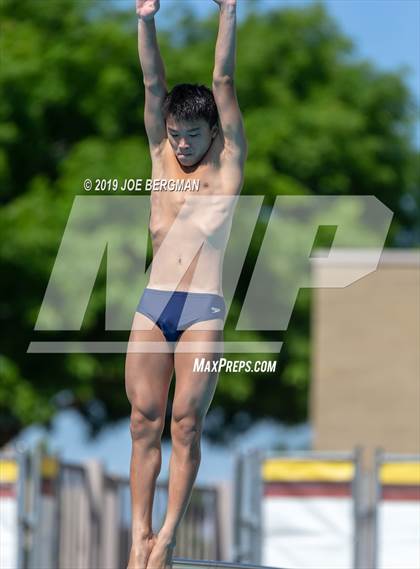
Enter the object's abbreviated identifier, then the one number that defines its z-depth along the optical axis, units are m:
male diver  14.48
